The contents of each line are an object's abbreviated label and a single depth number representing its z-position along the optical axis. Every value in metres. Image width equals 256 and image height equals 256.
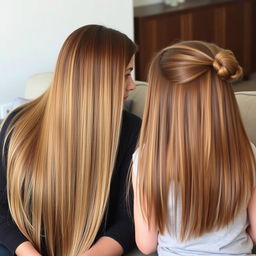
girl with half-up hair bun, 1.28
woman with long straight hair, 1.56
